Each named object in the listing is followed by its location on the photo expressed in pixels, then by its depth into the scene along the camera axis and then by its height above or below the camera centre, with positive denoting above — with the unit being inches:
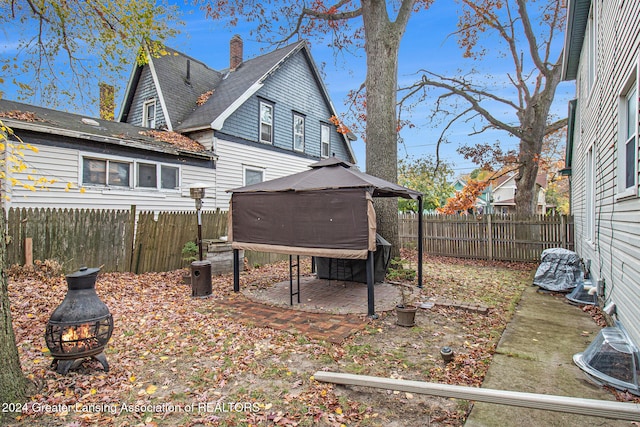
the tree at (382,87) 318.0 +132.8
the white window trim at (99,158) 331.9 +58.6
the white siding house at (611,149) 138.4 +39.8
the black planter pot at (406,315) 180.4 -55.2
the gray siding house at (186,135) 323.0 +112.7
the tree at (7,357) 101.7 -45.2
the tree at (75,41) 231.8 +135.2
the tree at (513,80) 511.5 +241.1
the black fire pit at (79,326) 120.0 -41.6
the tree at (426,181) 888.3 +115.2
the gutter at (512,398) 86.0 -52.9
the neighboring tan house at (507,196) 1486.2 +98.3
